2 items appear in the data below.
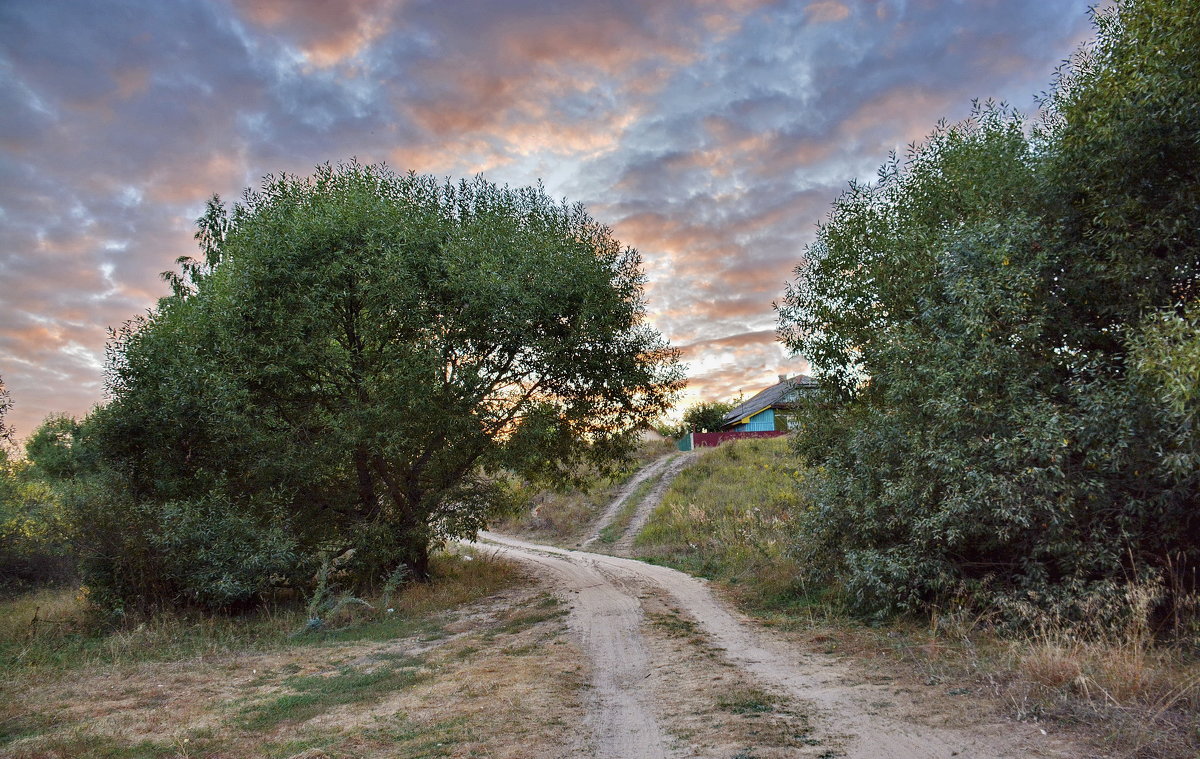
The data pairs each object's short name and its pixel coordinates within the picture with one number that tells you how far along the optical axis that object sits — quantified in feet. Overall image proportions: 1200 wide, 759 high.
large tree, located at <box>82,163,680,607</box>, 47.33
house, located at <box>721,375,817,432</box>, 177.19
